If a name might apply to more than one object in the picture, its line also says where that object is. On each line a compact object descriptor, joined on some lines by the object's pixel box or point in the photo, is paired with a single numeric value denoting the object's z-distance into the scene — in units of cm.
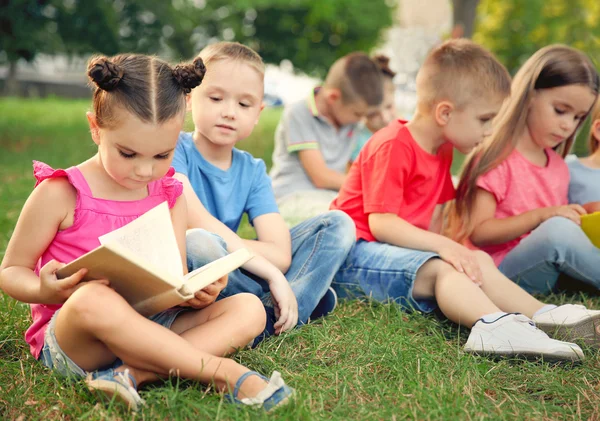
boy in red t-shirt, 276
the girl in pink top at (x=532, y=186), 316
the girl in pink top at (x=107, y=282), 189
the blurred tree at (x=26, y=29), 830
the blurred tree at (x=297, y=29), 2367
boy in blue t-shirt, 265
